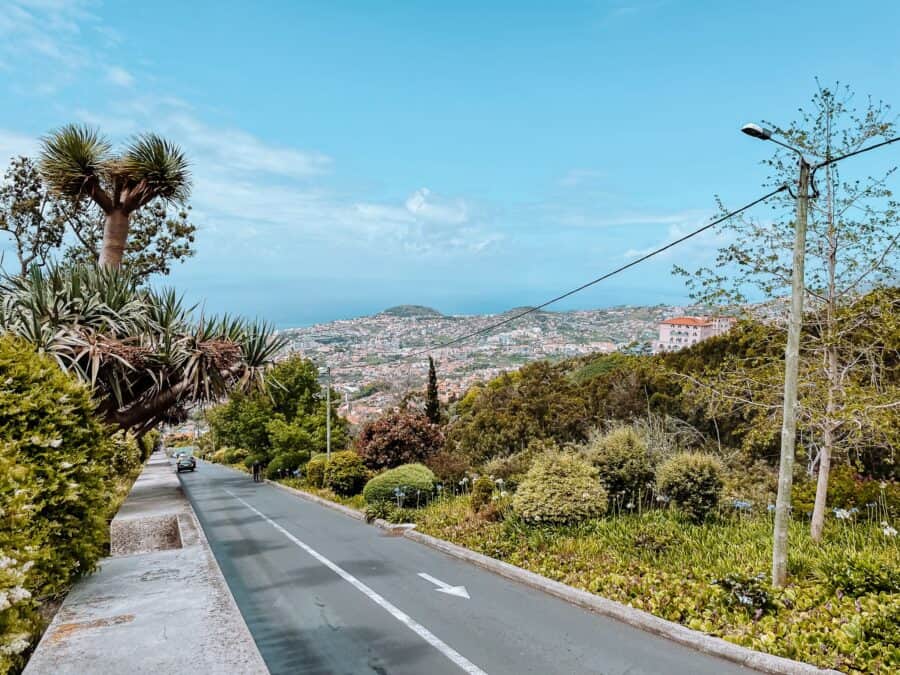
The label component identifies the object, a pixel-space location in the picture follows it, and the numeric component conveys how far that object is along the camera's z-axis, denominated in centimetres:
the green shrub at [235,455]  5772
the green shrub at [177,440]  10241
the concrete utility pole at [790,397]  752
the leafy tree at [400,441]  2330
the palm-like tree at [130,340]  874
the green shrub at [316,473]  2727
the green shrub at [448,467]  2002
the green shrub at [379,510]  1727
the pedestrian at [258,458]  3766
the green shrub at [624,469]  1316
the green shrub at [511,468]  1605
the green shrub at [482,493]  1505
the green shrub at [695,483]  1148
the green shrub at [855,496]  1040
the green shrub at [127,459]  2019
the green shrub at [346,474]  2264
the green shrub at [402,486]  1806
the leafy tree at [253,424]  3709
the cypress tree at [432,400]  4049
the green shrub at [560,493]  1173
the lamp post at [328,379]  2854
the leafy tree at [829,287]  940
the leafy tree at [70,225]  2217
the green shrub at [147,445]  3112
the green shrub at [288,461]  3372
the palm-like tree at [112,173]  1143
